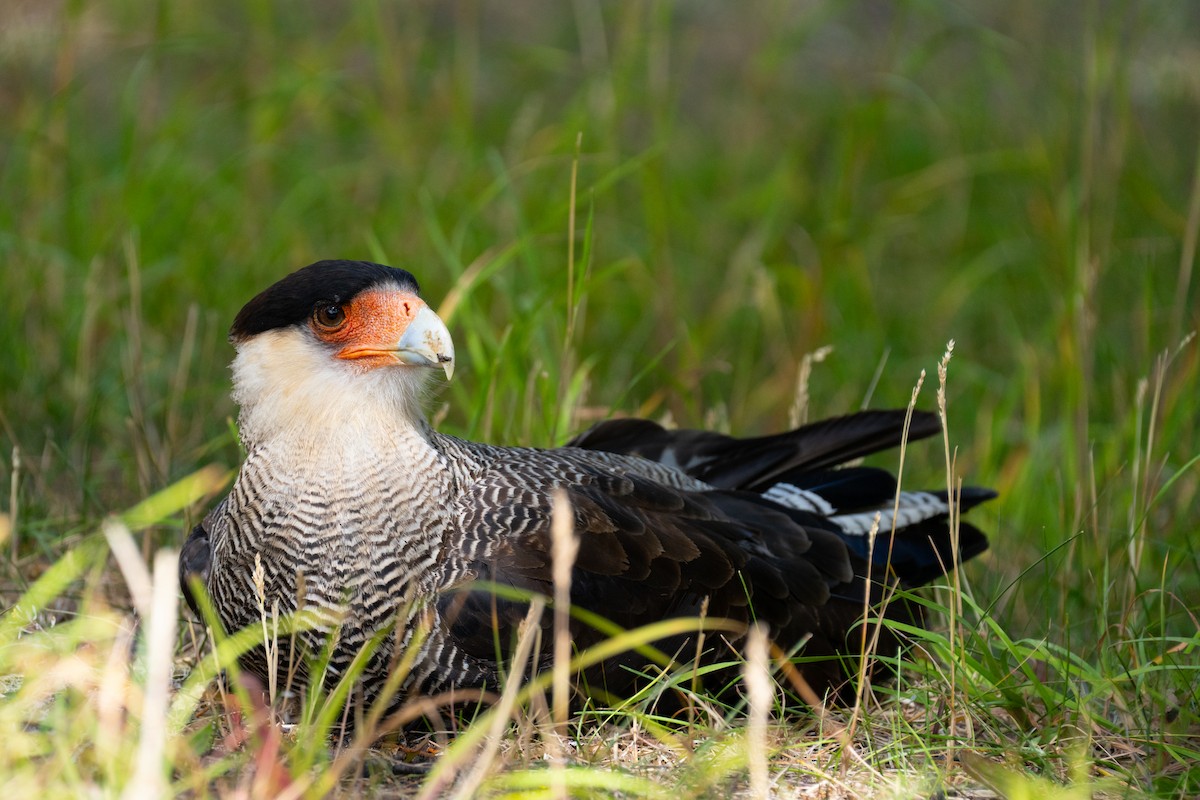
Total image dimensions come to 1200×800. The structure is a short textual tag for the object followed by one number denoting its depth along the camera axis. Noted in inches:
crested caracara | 262.2
